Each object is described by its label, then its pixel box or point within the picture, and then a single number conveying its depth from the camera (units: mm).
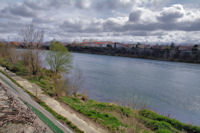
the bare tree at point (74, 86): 12691
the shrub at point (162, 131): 6910
